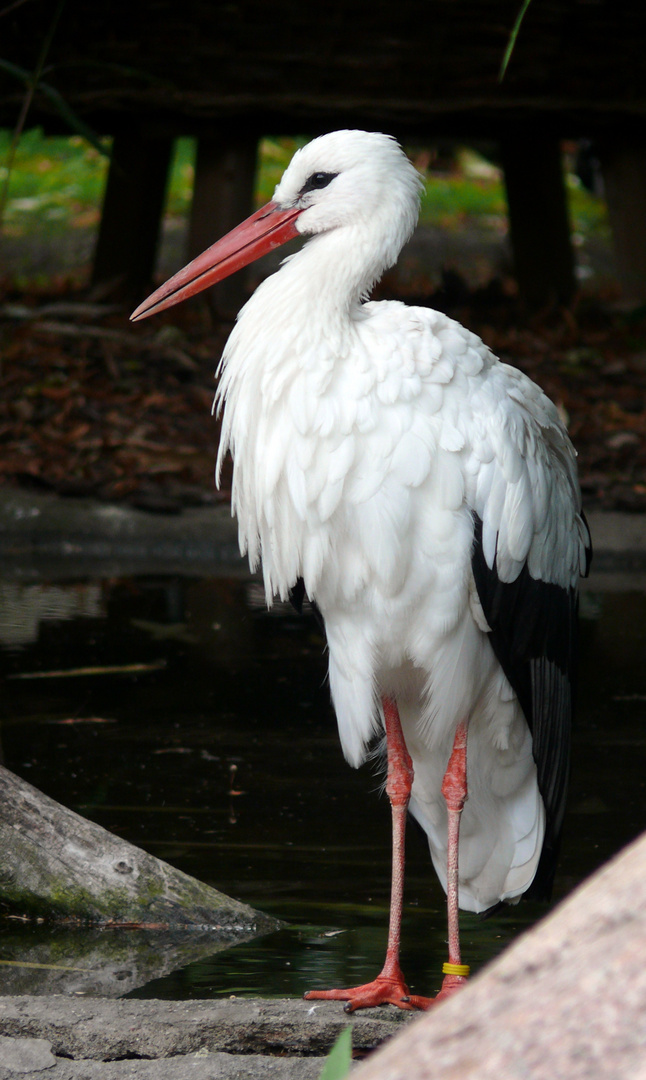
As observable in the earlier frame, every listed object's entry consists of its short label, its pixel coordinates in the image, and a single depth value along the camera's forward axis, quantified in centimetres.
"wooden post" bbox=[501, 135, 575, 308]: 1850
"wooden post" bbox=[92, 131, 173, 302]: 1808
